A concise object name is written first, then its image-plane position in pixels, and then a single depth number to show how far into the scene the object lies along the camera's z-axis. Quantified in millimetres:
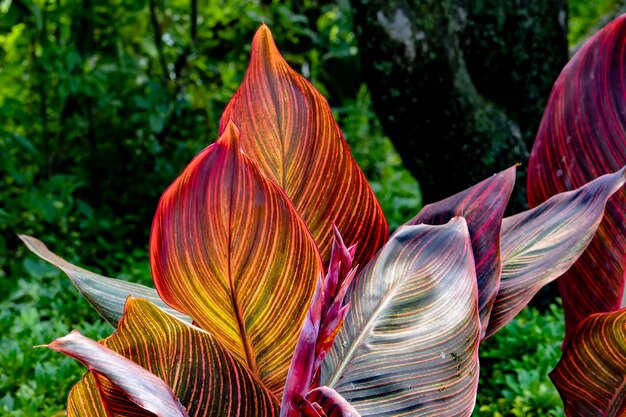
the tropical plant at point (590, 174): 2189
